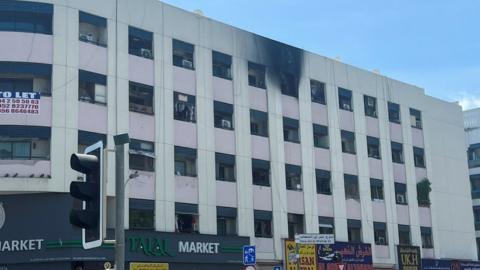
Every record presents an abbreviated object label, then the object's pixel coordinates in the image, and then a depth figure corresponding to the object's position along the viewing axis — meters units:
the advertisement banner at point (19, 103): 27.26
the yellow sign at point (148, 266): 28.78
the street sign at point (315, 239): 20.36
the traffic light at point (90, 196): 7.31
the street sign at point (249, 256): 20.72
